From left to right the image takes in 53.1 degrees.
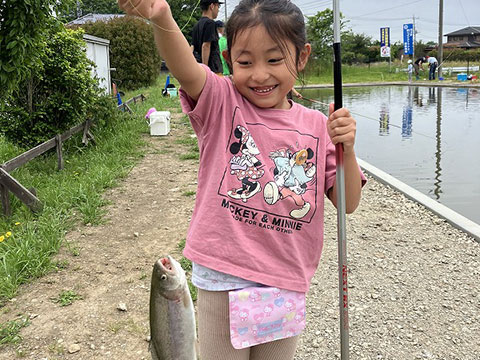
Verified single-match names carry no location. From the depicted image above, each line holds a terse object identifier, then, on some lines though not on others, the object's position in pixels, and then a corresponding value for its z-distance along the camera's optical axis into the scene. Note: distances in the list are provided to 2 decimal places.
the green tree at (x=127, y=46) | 20.47
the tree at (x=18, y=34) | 4.94
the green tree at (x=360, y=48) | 56.33
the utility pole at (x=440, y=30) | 31.27
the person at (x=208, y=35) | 6.37
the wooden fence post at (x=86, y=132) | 8.54
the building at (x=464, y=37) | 71.88
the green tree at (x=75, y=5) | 5.63
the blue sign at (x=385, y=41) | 42.03
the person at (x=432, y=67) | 32.88
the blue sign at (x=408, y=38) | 36.42
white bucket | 10.13
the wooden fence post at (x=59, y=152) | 7.19
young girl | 1.59
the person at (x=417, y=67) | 37.89
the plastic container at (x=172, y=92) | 19.30
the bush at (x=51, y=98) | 7.45
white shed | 13.16
